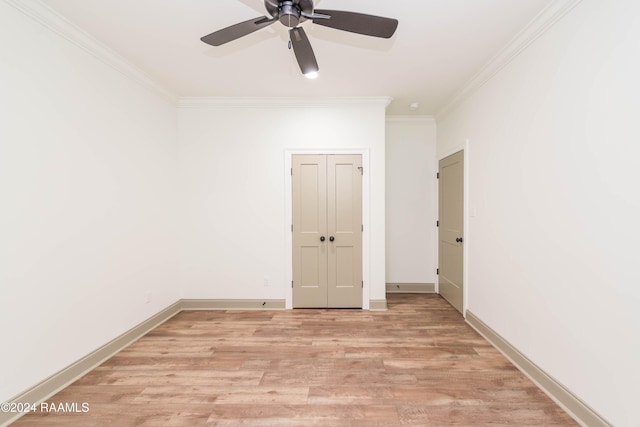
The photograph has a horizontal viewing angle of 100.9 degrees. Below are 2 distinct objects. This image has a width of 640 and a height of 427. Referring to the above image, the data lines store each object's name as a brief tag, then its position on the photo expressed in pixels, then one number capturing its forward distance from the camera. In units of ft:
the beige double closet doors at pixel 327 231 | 11.46
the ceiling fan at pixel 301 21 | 4.96
